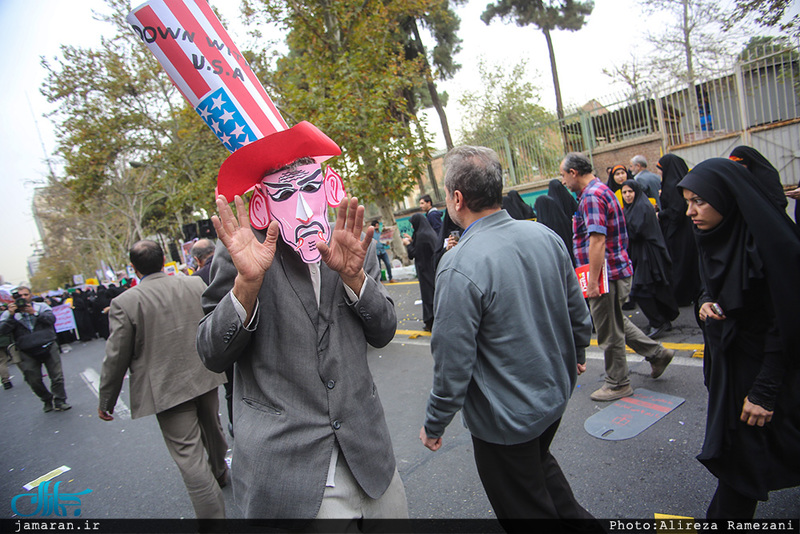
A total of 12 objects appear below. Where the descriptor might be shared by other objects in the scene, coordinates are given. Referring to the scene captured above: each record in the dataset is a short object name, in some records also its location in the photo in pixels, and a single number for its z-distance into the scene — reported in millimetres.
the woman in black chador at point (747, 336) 1887
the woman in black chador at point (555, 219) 5691
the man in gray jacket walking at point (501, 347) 1896
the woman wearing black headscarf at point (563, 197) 5773
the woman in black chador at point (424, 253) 6570
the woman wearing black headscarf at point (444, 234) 5547
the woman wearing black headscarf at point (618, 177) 6531
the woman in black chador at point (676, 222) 4895
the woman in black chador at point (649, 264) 4926
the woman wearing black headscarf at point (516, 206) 5684
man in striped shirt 3625
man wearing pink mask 1657
